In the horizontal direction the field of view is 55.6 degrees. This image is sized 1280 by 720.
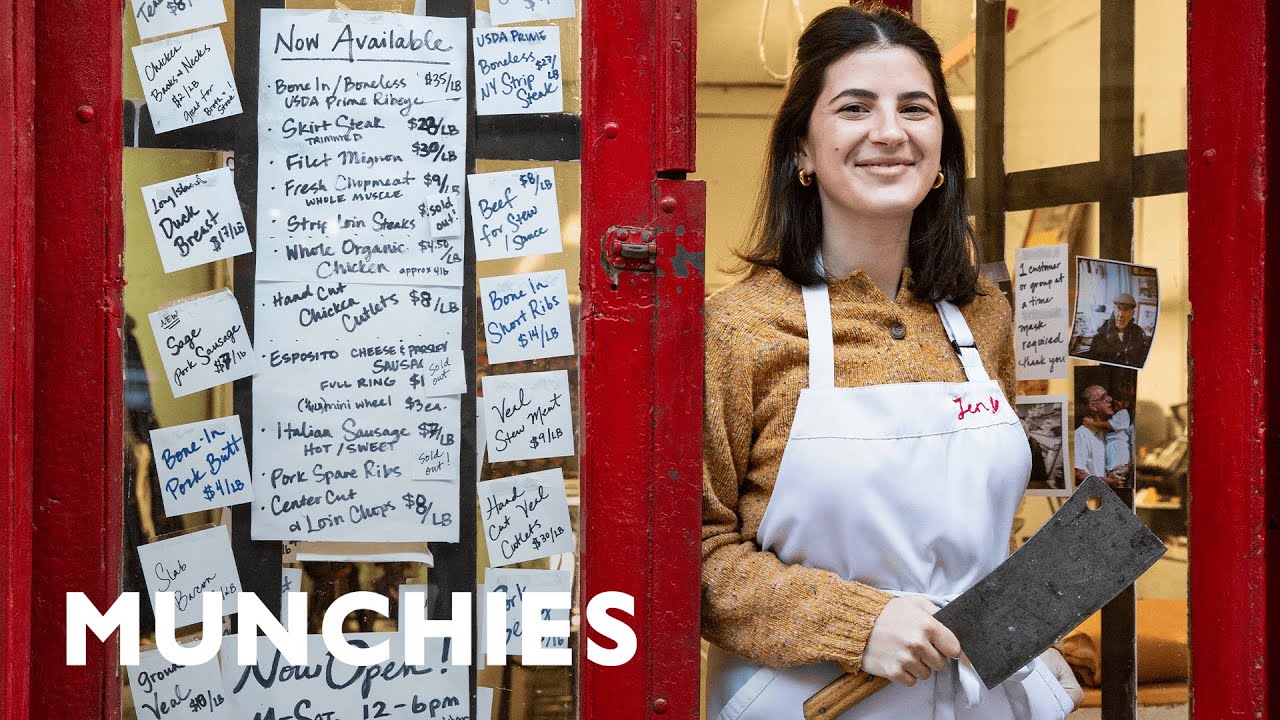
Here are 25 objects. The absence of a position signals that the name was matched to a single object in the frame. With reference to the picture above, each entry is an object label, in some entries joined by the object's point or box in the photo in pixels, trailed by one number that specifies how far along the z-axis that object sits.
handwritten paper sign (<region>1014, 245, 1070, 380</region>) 2.84
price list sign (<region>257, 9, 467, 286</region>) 1.84
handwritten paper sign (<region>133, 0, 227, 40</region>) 1.81
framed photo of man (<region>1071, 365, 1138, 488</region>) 2.80
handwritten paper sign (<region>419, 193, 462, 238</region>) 1.86
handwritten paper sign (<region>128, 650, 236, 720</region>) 1.81
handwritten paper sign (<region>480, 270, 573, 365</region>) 1.86
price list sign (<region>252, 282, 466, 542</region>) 1.83
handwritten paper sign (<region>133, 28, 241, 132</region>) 1.81
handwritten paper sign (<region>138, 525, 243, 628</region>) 1.81
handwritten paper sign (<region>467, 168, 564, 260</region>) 1.86
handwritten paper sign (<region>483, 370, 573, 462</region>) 1.86
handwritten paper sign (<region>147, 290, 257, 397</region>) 1.81
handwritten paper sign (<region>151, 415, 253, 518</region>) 1.81
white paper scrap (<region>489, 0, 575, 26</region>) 1.87
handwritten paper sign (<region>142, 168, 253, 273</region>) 1.80
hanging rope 4.34
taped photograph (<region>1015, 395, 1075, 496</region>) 2.87
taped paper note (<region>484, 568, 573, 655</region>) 1.87
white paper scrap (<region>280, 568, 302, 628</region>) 1.84
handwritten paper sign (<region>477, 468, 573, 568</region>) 1.86
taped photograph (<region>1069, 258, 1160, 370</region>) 2.67
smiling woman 1.90
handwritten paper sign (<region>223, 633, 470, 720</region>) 1.83
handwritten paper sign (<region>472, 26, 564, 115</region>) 1.87
